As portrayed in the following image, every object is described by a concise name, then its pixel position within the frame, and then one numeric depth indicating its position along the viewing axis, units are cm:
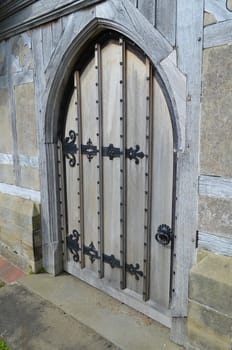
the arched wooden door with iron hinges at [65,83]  141
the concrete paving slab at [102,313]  165
